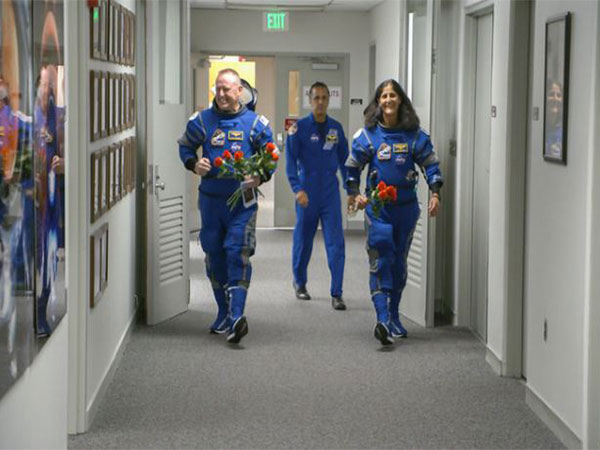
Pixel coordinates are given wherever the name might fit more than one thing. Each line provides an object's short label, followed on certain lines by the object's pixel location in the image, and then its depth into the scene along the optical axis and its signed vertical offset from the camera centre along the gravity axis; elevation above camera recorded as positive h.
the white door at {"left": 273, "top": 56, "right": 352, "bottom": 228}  13.99 +0.39
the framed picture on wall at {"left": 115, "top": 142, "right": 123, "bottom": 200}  6.25 -0.30
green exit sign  12.94 +1.10
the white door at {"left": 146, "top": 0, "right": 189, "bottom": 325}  7.57 -0.30
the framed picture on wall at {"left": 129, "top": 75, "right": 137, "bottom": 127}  7.05 +0.12
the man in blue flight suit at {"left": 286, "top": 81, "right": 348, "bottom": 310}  8.61 -0.40
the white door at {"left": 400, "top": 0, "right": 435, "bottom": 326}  7.69 -0.06
